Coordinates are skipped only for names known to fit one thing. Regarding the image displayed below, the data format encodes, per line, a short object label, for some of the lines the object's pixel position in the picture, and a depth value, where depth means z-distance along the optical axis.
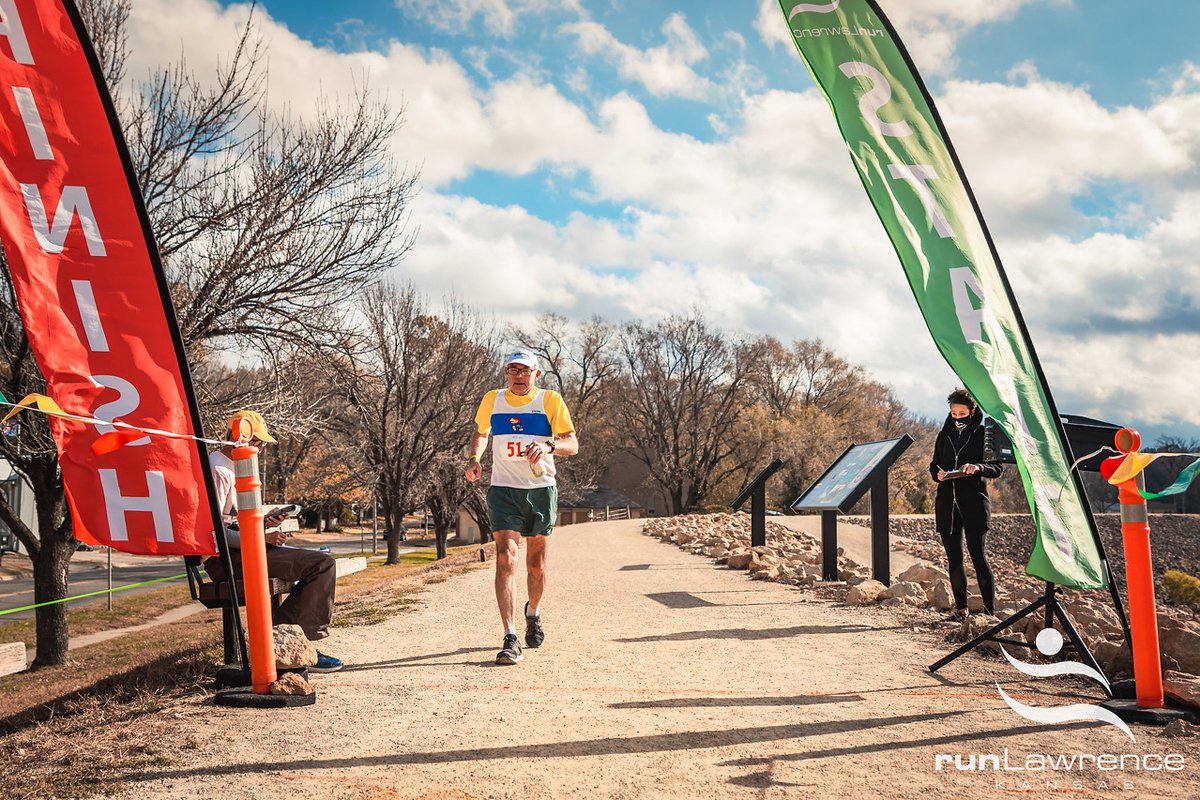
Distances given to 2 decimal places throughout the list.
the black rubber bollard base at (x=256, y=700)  3.67
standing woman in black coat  5.65
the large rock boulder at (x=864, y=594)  6.82
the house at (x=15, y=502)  29.48
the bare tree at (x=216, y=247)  9.23
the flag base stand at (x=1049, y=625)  3.85
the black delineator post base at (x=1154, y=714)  3.31
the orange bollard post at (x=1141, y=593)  3.39
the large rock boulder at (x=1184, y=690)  3.39
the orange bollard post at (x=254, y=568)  3.74
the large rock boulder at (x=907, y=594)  6.60
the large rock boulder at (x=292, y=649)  3.96
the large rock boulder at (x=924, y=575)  7.56
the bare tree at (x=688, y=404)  53.12
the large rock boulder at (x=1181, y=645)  4.10
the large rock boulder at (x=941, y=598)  6.21
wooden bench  4.32
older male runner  4.91
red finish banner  4.06
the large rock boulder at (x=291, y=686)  3.74
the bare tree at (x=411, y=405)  22.97
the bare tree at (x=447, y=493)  23.97
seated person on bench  4.59
